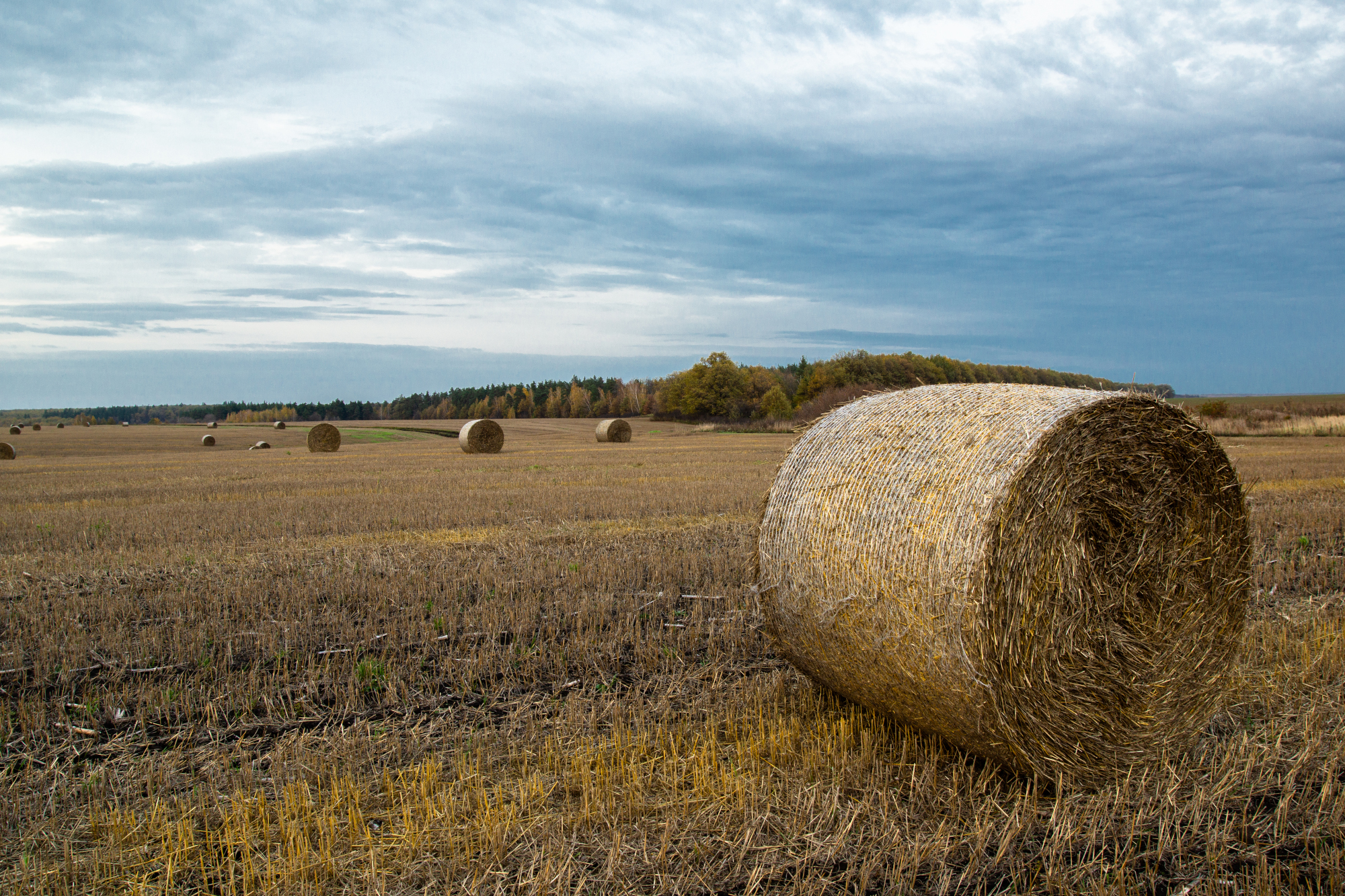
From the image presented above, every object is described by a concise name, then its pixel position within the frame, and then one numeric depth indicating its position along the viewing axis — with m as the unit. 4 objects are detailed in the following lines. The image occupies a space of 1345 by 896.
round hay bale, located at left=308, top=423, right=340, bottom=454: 39.31
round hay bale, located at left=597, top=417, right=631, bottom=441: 41.44
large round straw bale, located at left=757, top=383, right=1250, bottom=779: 4.14
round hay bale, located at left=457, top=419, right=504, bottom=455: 33.88
